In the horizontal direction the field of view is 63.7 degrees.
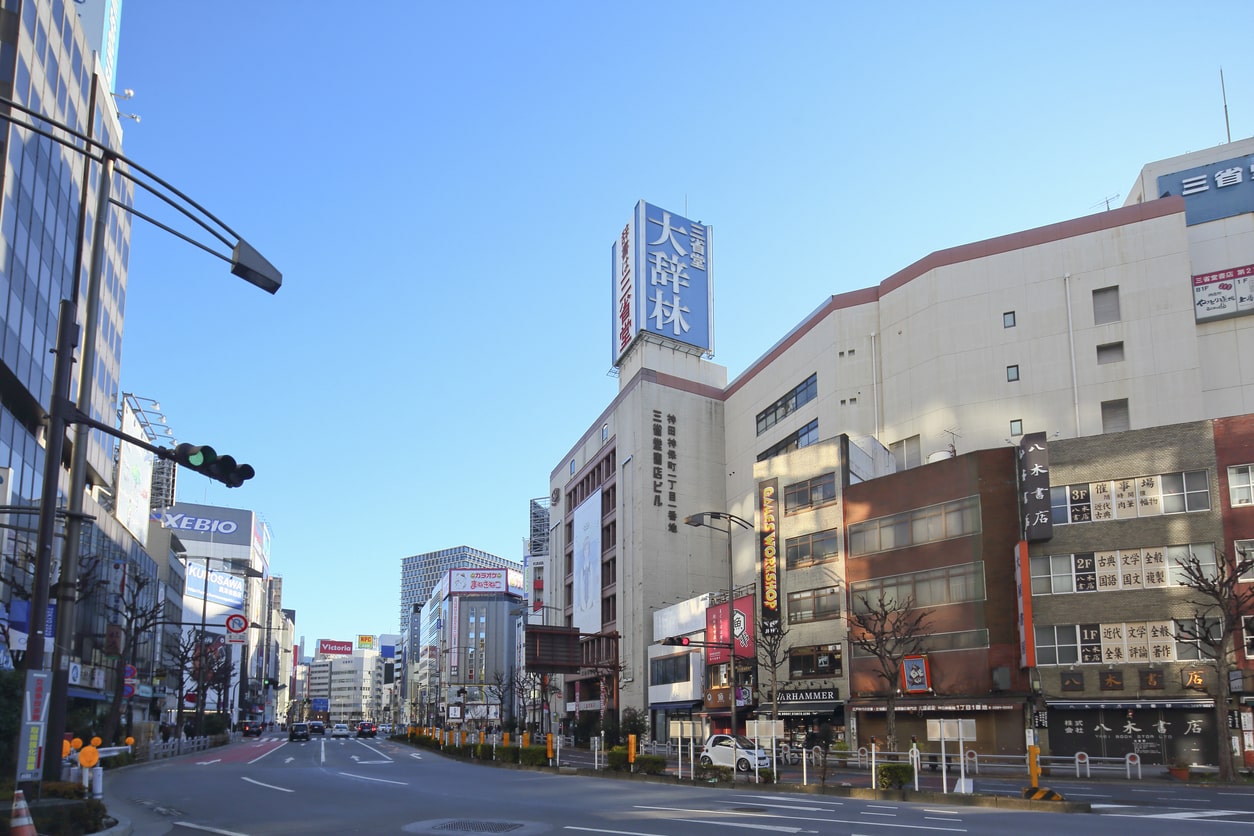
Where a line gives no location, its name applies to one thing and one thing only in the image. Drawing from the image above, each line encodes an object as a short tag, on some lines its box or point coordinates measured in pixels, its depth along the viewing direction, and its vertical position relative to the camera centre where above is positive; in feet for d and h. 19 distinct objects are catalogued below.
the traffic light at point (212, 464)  45.44 +7.52
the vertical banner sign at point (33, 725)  45.44 -4.05
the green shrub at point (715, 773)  106.22 -14.82
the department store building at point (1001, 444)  147.02 +33.20
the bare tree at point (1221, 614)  122.11 +2.11
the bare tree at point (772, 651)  184.85 -3.60
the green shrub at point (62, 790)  52.29 -8.19
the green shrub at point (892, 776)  90.48 -12.74
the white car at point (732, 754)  127.13 -15.43
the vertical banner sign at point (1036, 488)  150.92 +21.17
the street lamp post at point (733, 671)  125.08 -4.81
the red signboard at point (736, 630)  205.20 +0.38
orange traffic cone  39.29 -7.11
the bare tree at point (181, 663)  237.86 -9.73
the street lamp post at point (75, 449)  46.69 +8.91
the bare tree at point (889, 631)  157.79 +0.07
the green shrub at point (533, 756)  141.79 -17.23
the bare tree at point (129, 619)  167.94 +3.51
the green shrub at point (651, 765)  115.96 -14.95
